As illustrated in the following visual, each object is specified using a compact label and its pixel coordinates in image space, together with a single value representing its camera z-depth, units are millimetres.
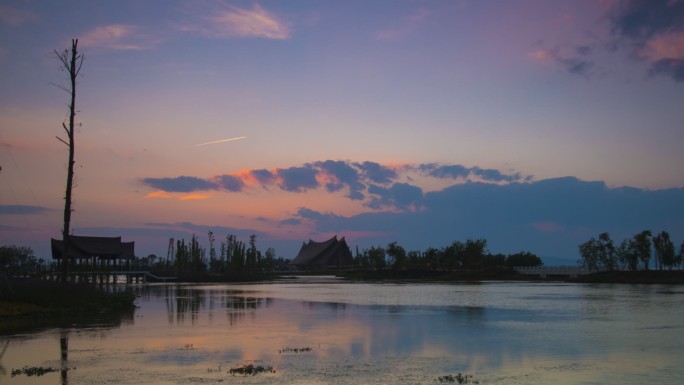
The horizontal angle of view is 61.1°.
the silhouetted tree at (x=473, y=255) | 105625
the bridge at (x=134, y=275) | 63931
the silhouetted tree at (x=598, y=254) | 87125
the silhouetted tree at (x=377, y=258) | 124250
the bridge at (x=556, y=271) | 86062
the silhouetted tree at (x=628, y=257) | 81250
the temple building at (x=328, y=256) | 153125
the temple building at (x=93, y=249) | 71938
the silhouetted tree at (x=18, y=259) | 78706
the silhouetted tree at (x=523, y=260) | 112888
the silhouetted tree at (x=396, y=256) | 119375
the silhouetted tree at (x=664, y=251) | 78750
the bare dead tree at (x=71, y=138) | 29875
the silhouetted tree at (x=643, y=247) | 79188
